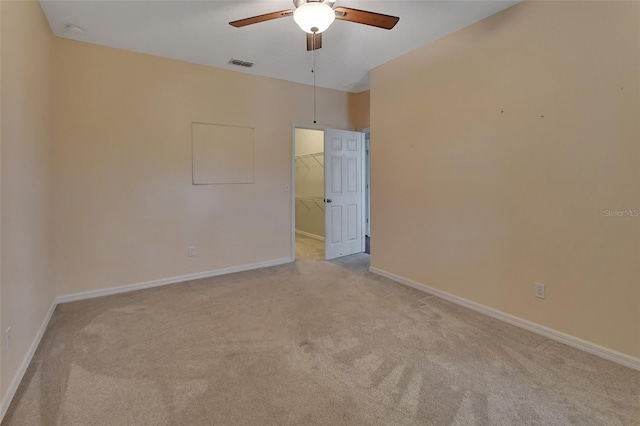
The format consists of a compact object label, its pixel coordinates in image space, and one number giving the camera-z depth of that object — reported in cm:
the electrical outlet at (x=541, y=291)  246
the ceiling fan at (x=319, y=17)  195
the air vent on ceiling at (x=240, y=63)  370
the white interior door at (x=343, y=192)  475
